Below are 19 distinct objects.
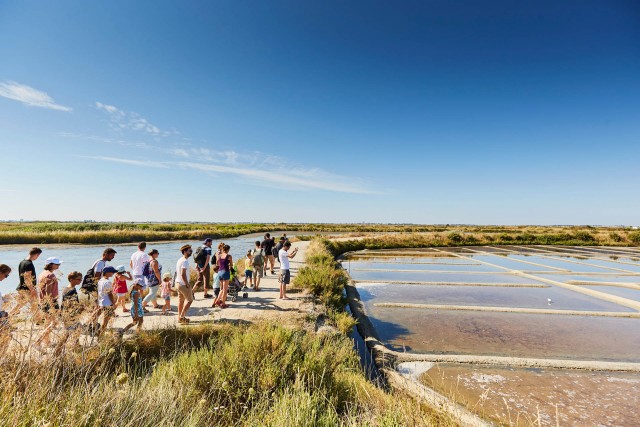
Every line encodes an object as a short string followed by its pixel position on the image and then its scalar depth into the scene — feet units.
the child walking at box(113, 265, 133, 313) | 21.63
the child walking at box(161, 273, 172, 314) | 25.95
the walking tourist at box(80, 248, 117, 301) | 21.13
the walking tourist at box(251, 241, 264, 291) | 36.17
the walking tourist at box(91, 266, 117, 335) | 17.27
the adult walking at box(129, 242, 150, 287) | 25.35
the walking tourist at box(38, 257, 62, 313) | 17.25
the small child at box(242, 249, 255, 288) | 36.86
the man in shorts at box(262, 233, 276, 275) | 43.37
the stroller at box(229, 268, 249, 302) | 30.83
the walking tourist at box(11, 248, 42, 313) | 11.78
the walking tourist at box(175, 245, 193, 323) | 22.95
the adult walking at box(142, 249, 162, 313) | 25.14
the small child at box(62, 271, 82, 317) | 17.69
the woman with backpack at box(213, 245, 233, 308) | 27.14
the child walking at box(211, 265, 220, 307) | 28.00
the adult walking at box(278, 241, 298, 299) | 30.66
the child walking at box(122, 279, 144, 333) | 20.38
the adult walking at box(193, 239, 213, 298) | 30.22
